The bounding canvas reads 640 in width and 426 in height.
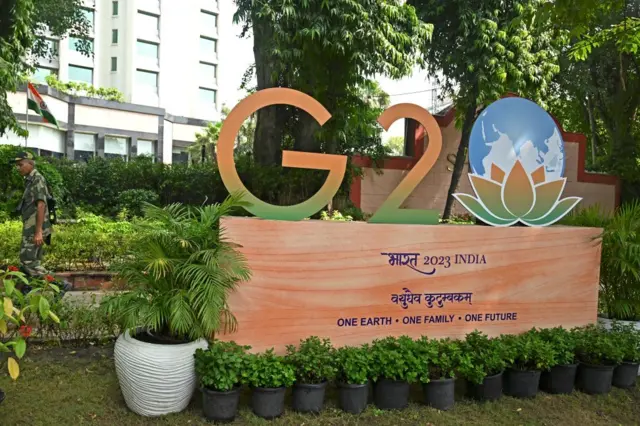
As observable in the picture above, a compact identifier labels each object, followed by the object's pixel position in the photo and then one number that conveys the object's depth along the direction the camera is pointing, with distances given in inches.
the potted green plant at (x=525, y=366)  184.9
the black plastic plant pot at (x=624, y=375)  202.1
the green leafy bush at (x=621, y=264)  216.8
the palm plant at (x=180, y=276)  157.3
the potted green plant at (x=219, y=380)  151.1
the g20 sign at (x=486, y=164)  174.7
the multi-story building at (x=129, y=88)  1333.7
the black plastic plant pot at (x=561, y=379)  191.6
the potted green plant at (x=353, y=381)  163.5
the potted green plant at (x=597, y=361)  194.2
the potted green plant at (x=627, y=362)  200.7
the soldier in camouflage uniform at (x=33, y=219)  245.3
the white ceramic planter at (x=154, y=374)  150.6
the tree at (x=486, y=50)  449.1
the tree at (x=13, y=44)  368.2
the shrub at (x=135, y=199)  504.4
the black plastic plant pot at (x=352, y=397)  163.6
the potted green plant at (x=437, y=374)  170.7
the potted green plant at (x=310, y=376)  160.2
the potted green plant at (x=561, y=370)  191.3
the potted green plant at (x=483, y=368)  174.7
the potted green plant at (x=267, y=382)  154.4
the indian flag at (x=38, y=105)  575.8
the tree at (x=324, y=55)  334.6
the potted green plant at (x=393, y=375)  165.8
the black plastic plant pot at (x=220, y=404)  152.0
